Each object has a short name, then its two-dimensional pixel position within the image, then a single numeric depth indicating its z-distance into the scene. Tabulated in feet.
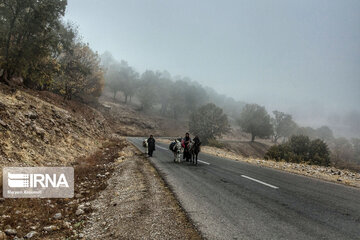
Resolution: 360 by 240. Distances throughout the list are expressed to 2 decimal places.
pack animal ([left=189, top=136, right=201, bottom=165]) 45.39
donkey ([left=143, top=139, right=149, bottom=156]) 57.05
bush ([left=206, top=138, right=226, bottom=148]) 137.95
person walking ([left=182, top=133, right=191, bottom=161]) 47.79
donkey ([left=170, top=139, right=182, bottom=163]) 46.06
